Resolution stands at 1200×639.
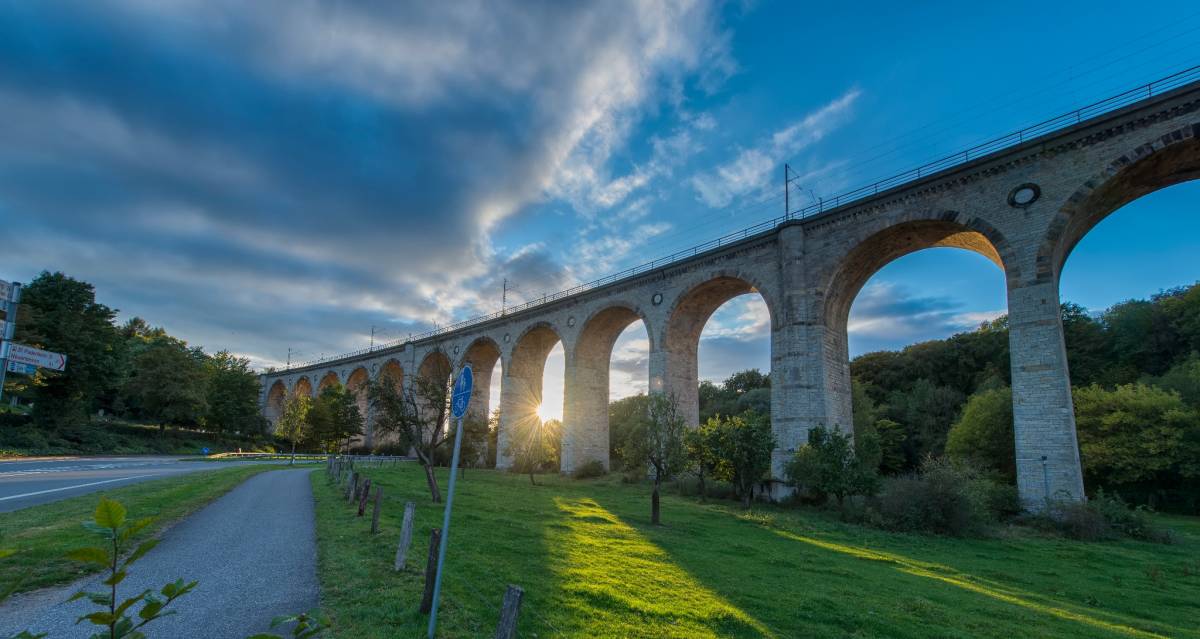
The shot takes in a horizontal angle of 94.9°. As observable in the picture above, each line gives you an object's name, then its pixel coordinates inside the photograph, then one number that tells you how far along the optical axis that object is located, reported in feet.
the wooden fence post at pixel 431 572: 21.83
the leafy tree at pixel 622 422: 68.69
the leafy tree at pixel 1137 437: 85.05
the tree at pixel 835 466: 67.92
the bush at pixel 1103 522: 55.16
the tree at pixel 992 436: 98.99
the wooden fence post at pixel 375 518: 36.04
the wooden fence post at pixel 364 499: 43.64
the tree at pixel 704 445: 77.97
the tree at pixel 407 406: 62.08
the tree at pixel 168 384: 157.38
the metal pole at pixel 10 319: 27.78
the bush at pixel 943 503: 57.93
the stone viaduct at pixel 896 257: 60.85
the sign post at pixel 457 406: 19.20
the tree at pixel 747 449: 74.74
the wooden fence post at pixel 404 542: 27.48
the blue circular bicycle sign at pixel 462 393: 20.12
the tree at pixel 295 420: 164.66
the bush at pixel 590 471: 116.94
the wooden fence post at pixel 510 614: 15.16
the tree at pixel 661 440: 64.49
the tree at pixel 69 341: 119.24
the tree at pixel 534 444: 104.89
